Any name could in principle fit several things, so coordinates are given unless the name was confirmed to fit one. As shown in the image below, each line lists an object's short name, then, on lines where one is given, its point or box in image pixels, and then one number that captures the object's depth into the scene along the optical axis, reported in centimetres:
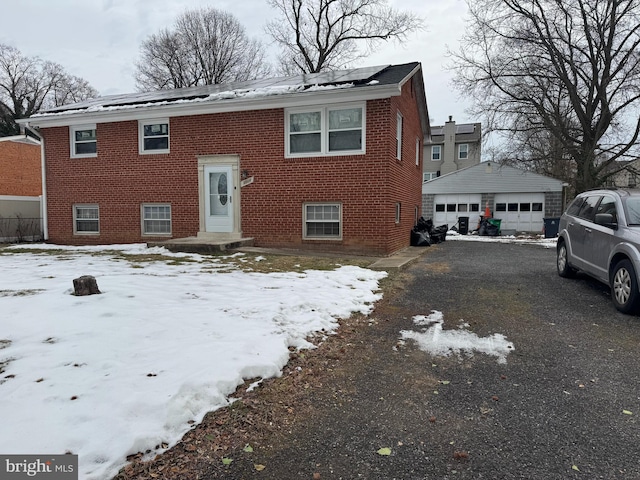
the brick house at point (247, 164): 1101
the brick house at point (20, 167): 1916
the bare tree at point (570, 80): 1992
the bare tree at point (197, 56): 3725
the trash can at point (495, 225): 2417
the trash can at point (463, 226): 2562
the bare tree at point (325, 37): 3108
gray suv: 542
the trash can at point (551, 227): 2198
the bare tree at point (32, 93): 3722
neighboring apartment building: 3869
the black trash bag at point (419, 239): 1459
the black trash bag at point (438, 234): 1638
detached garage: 2534
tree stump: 499
